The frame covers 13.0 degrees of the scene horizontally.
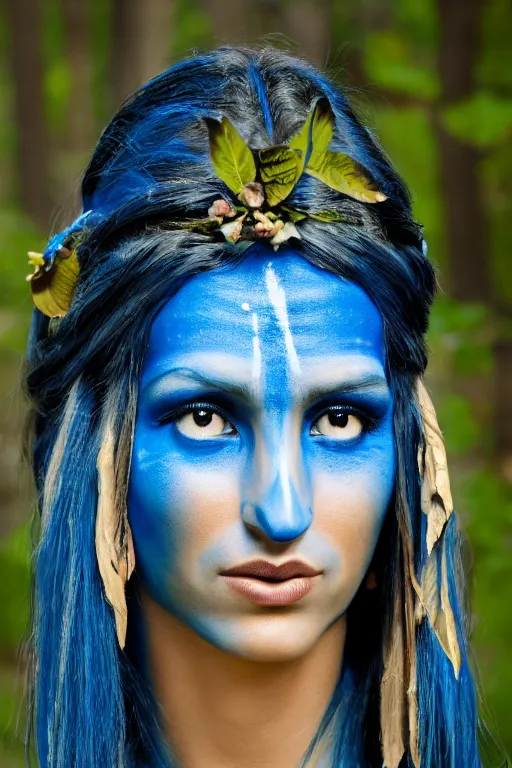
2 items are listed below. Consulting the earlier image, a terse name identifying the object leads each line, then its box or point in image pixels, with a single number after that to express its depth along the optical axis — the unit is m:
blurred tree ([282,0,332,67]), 12.76
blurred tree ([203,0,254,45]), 10.28
